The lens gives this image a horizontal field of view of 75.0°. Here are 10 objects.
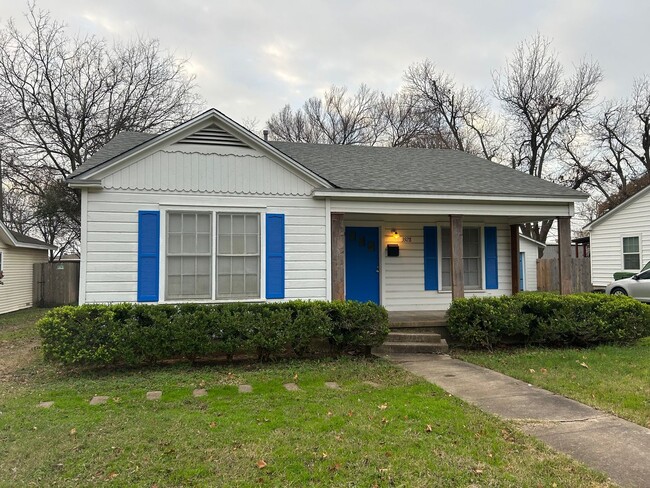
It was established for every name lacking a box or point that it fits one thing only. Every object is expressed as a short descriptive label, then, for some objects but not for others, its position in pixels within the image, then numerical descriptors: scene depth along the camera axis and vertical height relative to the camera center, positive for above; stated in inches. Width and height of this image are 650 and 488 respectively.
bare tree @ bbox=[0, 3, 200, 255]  719.7 +308.2
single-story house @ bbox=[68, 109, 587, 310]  275.1 +42.4
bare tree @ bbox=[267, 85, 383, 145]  1152.2 +406.3
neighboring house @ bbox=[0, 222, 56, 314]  546.0 -0.1
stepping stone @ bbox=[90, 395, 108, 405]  190.4 -61.4
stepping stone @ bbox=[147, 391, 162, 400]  197.5 -61.2
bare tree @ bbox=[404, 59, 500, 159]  1082.1 +403.6
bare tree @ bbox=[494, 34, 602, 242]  987.3 +391.3
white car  510.3 -25.6
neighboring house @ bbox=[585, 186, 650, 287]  605.3 +39.9
